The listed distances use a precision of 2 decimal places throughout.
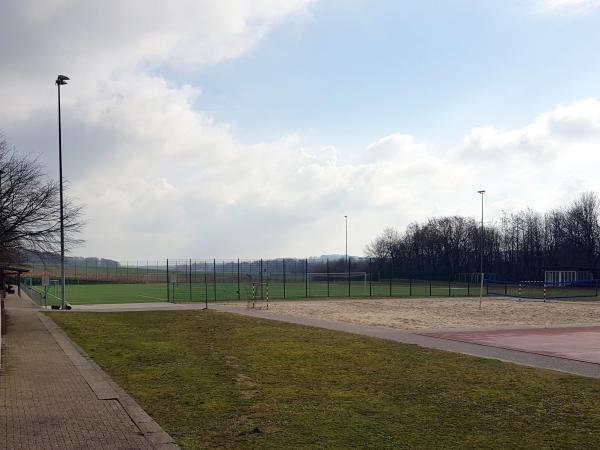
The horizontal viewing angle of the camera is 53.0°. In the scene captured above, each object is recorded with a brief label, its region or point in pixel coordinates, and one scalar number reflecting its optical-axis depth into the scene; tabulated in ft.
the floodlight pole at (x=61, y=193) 76.84
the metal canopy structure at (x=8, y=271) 75.50
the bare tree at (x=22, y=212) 64.39
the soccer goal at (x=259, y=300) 114.67
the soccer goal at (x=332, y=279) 259.60
